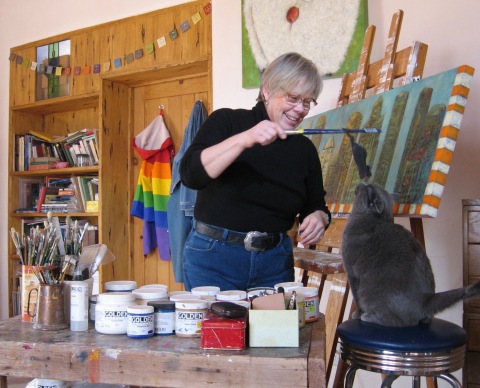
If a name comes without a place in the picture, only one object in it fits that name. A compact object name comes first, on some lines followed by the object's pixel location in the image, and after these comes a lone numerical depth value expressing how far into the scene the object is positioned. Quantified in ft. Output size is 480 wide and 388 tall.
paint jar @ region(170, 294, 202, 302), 3.40
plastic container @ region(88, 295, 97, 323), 3.68
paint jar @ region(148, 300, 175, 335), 3.32
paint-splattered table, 2.78
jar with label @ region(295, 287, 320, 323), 3.67
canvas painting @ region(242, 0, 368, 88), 8.45
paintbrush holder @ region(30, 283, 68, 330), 3.55
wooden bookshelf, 10.84
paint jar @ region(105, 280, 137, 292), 3.83
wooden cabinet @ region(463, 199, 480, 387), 5.53
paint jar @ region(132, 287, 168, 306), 3.58
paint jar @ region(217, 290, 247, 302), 3.51
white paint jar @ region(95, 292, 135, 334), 3.36
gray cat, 3.74
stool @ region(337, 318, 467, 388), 3.39
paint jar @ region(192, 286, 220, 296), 3.64
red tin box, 2.96
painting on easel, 4.73
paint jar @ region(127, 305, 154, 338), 3.23
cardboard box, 3.00
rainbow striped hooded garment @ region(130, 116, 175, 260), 11.16
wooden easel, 5.73
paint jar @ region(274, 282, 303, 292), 3.78
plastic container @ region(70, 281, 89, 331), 3.51
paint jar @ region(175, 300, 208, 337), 3.24
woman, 4.70
